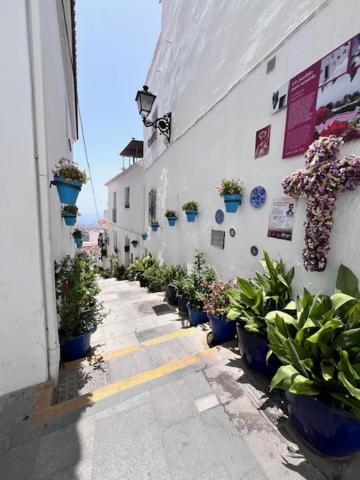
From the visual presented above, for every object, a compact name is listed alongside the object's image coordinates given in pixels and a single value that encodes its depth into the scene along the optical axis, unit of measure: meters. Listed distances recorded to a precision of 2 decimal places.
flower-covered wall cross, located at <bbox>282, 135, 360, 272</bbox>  1.65
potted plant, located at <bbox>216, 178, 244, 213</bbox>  2.90
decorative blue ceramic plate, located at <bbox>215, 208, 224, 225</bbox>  3.48
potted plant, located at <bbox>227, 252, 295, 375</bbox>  2.02
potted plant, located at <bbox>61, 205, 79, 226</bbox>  3.72
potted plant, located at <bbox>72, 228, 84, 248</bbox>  6.72
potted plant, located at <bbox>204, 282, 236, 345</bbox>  2.70
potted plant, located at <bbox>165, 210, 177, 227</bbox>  5.31
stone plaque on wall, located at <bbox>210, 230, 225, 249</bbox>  3.50
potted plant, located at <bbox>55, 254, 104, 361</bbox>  2.49
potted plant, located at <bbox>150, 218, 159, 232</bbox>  6.70
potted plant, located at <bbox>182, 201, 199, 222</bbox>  4.20
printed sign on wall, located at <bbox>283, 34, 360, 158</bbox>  1.68
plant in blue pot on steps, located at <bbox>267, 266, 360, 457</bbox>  1.28
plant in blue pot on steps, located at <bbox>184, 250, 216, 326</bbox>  3.39
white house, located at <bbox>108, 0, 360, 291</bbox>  1.91
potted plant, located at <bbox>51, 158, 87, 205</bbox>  2.24
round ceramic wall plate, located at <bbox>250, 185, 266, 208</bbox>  2.61
